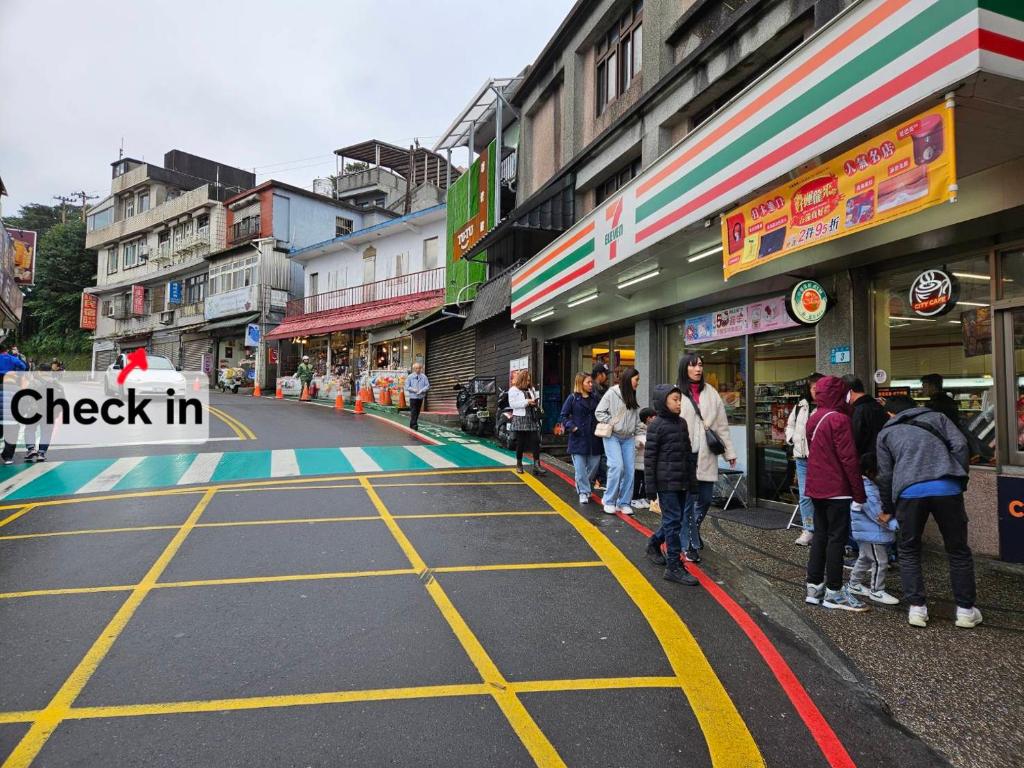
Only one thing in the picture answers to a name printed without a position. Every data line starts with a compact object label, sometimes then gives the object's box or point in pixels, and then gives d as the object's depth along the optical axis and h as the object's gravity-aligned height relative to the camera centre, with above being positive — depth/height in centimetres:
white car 1902 +66
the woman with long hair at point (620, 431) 707 -33
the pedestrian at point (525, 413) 949 -17
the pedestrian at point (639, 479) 780 -111
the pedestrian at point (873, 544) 461 -113
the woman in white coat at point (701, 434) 534 -28
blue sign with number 698 +61
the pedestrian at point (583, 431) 772 -37
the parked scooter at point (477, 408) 1438 -15
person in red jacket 436 -63
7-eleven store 427 +187
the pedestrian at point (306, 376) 2648 +113
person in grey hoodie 407 -62
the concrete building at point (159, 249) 3766 +1046
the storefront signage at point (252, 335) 3150 +357
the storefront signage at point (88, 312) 4459 +673
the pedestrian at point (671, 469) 495 -55
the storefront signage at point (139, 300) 4131 +708
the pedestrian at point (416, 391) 1565 +30
